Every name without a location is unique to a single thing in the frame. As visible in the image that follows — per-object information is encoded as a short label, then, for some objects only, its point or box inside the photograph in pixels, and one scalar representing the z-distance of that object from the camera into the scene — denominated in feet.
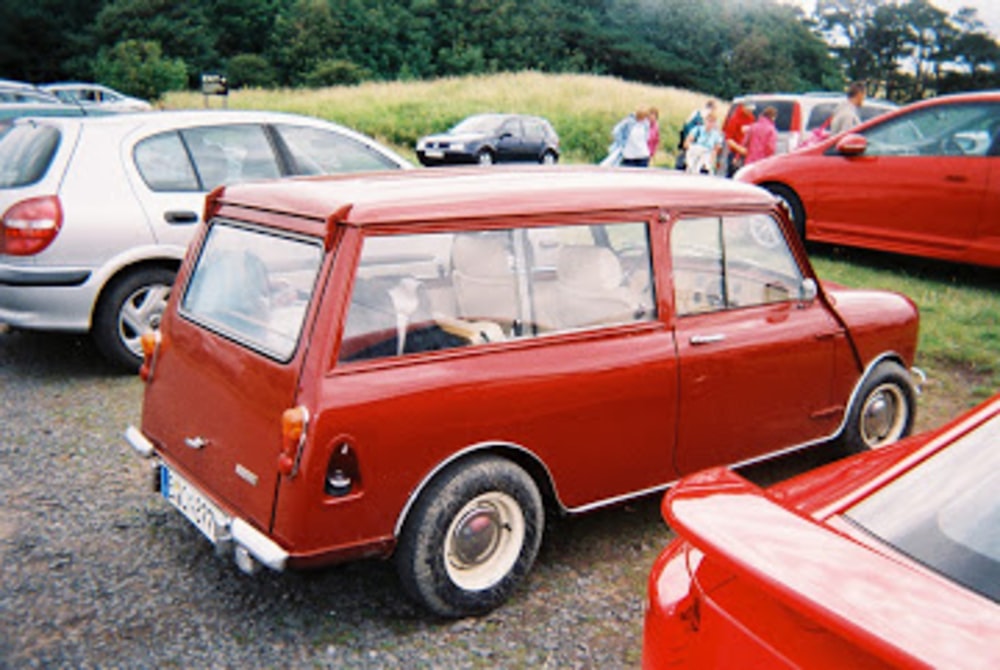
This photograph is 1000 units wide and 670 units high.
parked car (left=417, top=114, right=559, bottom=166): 74.13
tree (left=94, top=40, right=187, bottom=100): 161.58
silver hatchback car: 18.75
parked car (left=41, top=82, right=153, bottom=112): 99.55
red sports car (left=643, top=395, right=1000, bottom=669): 4.82
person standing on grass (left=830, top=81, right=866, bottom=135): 38.83
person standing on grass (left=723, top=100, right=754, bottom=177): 48.73
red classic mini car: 9.98
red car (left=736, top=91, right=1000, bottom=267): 26.78
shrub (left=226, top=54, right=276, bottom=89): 191.21
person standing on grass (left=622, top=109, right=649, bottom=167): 47.37
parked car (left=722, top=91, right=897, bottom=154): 57.26
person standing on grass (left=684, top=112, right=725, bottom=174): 45.91
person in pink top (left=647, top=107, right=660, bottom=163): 53.21
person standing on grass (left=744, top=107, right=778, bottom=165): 43.01
